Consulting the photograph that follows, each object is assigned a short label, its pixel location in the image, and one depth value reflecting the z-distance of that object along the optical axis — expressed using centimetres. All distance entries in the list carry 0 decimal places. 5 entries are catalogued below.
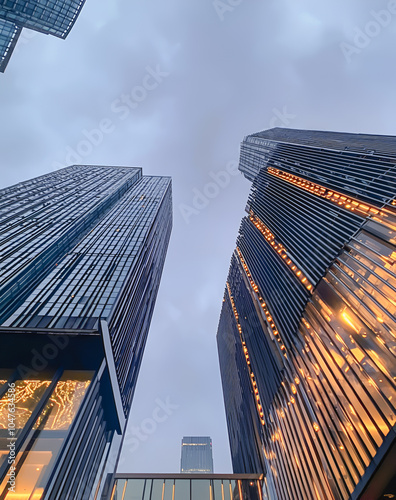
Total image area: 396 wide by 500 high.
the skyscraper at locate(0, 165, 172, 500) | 1958
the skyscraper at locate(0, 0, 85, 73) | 4947
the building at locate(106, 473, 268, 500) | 2802
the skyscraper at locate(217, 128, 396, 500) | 1623
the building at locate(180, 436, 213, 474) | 19575
